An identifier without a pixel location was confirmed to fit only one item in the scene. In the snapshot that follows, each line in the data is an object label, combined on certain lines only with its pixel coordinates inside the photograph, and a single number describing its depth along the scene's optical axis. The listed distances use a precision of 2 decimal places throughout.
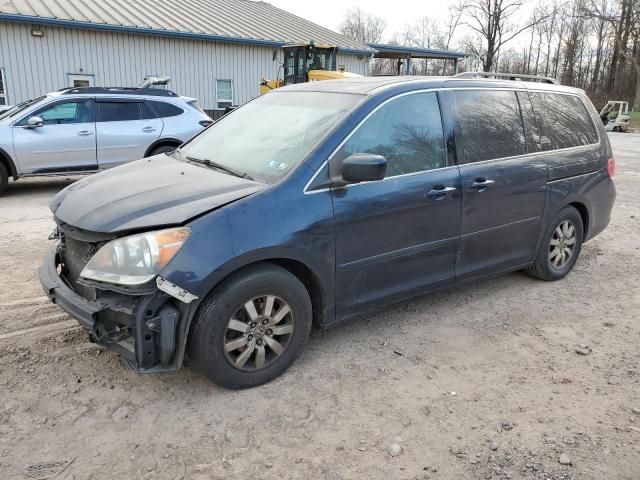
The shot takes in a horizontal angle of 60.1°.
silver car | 8.91
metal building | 16.62
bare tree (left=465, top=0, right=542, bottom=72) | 46.88
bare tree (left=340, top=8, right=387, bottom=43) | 66.50
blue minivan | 2.98
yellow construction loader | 17.75
